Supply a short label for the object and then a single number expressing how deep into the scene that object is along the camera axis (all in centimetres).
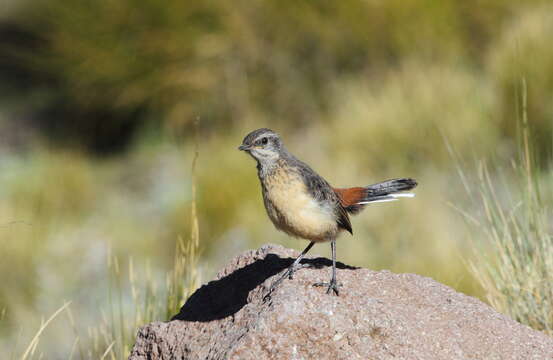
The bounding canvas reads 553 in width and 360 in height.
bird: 872
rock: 720
